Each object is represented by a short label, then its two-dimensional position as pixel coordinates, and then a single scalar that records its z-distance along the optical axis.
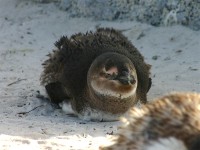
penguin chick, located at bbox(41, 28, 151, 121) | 12.65
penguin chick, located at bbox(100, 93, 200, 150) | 4.56
